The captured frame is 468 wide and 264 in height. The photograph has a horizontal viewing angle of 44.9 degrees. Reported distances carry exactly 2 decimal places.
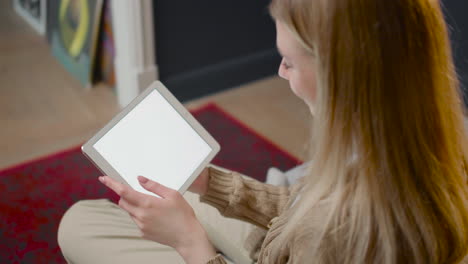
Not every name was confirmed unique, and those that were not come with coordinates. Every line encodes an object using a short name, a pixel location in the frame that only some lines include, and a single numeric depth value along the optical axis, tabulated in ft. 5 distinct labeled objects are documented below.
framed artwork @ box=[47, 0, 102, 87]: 7.62
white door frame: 6.69
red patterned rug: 5.39
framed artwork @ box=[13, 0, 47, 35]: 8.92
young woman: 2.33
